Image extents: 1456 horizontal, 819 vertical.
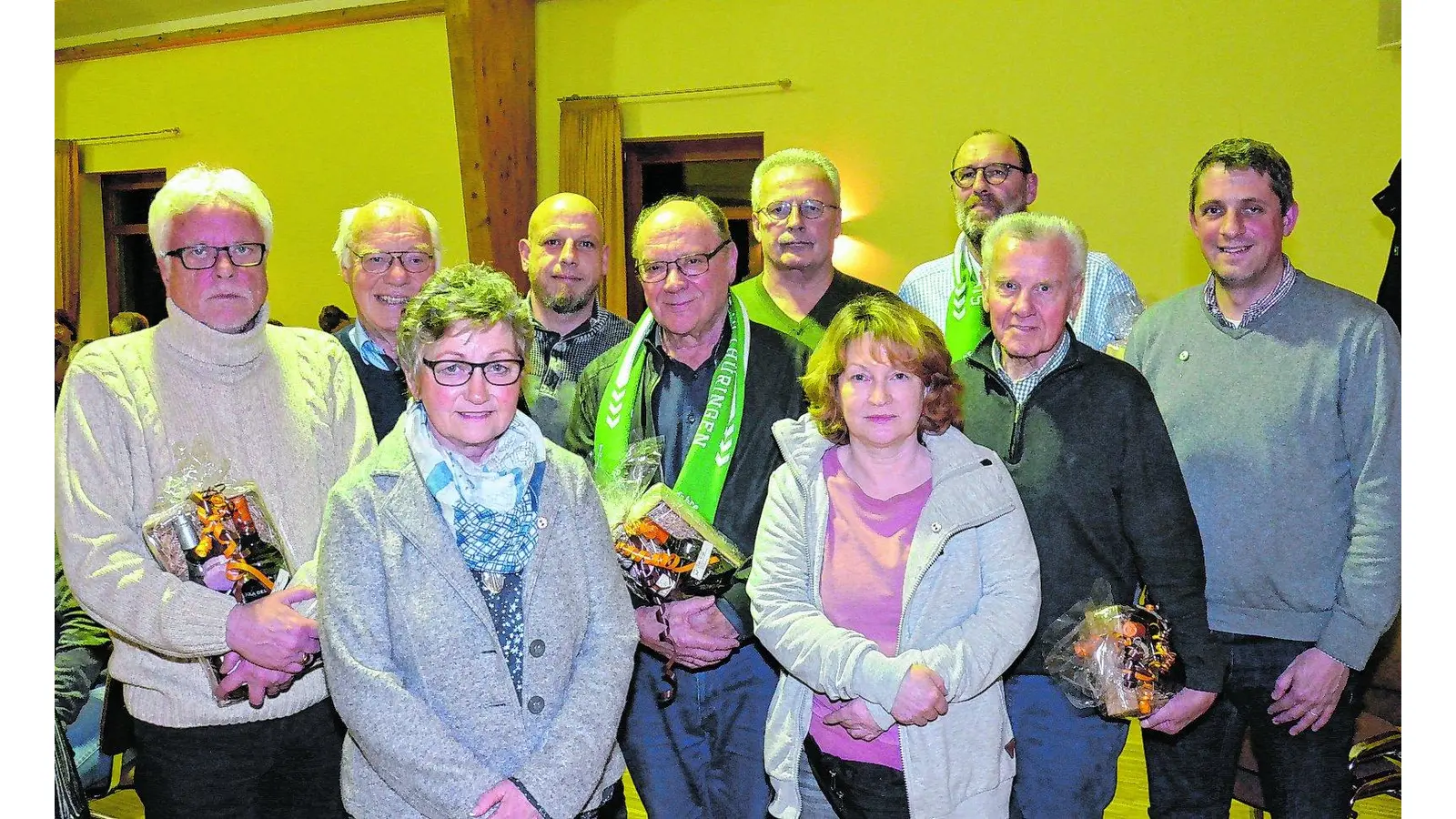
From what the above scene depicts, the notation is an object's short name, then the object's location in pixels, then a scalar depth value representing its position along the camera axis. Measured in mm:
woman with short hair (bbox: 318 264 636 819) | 2041
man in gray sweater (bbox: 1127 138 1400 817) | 2646
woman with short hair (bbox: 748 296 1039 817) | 2332
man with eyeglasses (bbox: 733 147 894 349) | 3652
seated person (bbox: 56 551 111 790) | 3037
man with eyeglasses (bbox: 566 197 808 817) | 2803
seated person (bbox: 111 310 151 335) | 8164
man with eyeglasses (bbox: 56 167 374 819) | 2275
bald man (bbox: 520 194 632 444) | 3662
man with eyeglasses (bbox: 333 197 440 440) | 3189
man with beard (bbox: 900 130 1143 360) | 3383
